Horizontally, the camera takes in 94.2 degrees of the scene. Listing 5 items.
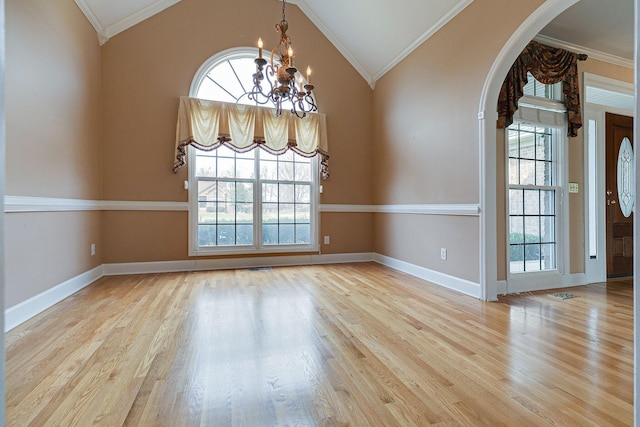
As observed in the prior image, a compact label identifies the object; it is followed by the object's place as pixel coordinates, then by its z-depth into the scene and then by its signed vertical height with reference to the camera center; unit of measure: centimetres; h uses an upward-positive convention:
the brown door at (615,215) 371 +3
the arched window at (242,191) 411 +39
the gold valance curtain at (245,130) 391 +122
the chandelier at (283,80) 251 +120
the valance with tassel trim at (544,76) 296 +148
